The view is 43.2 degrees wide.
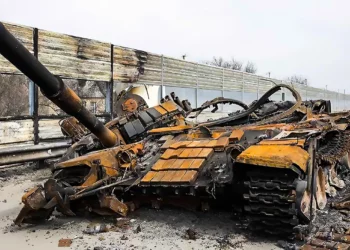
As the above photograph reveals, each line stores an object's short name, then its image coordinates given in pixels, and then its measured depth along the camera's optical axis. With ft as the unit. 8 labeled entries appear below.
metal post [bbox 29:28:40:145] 36.52
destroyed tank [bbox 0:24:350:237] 16.01
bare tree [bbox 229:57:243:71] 214.53
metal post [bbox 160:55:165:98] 51.71
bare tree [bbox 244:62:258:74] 219.37
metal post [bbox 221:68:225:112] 65.67
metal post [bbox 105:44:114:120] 44.83
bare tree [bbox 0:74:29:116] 36.63
